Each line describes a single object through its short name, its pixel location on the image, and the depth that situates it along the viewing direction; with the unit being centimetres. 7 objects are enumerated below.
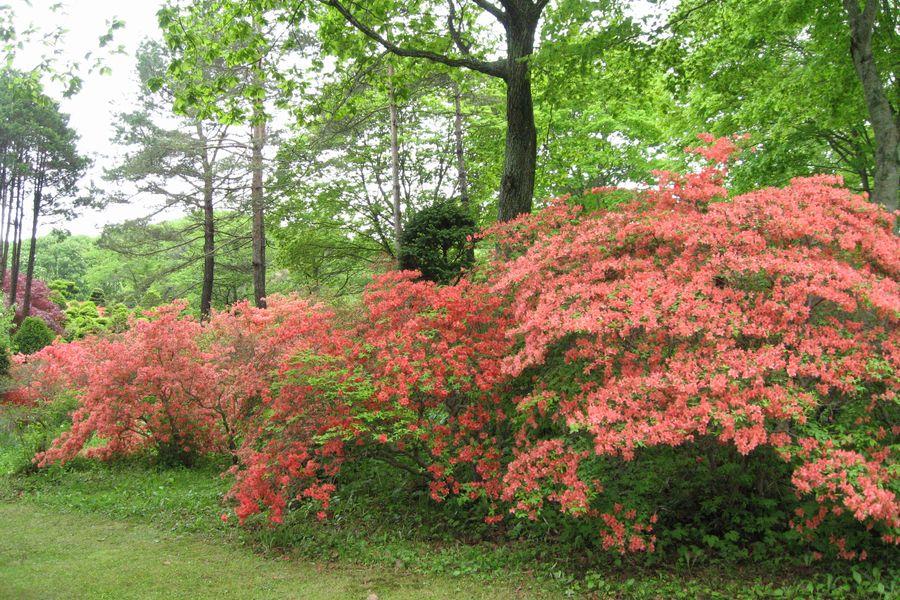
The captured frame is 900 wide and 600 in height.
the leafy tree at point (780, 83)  806
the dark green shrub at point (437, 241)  1143
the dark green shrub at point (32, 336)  1964
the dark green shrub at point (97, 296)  2898
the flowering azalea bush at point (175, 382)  785
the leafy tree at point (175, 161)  1625
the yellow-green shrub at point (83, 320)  2214
